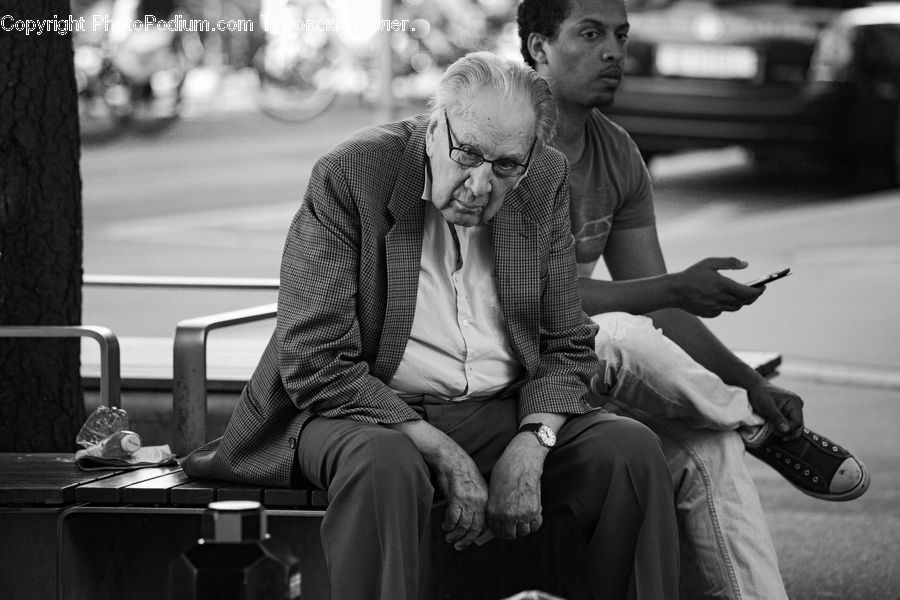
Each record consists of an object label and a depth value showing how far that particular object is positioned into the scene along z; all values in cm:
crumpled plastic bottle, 752
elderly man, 625
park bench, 665
